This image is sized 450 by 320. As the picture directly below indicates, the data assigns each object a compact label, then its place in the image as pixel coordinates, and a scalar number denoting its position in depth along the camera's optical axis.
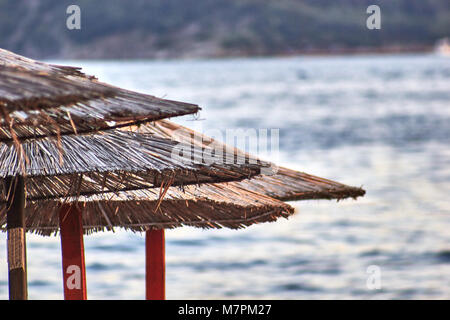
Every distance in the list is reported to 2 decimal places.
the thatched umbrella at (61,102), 6.15
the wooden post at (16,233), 8.29
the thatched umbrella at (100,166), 8.02
